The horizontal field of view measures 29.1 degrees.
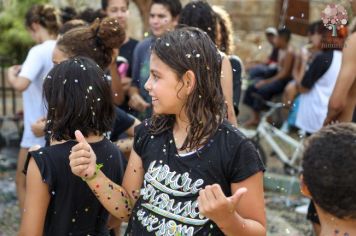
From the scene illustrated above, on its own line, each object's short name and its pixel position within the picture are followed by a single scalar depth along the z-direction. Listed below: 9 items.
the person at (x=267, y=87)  8.65
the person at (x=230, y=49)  4.03
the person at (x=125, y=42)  4.98
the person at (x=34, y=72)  4.41
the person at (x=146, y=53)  4.37
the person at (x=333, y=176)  1.91
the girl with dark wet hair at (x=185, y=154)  2.25
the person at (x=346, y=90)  3.58
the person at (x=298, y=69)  7.14
